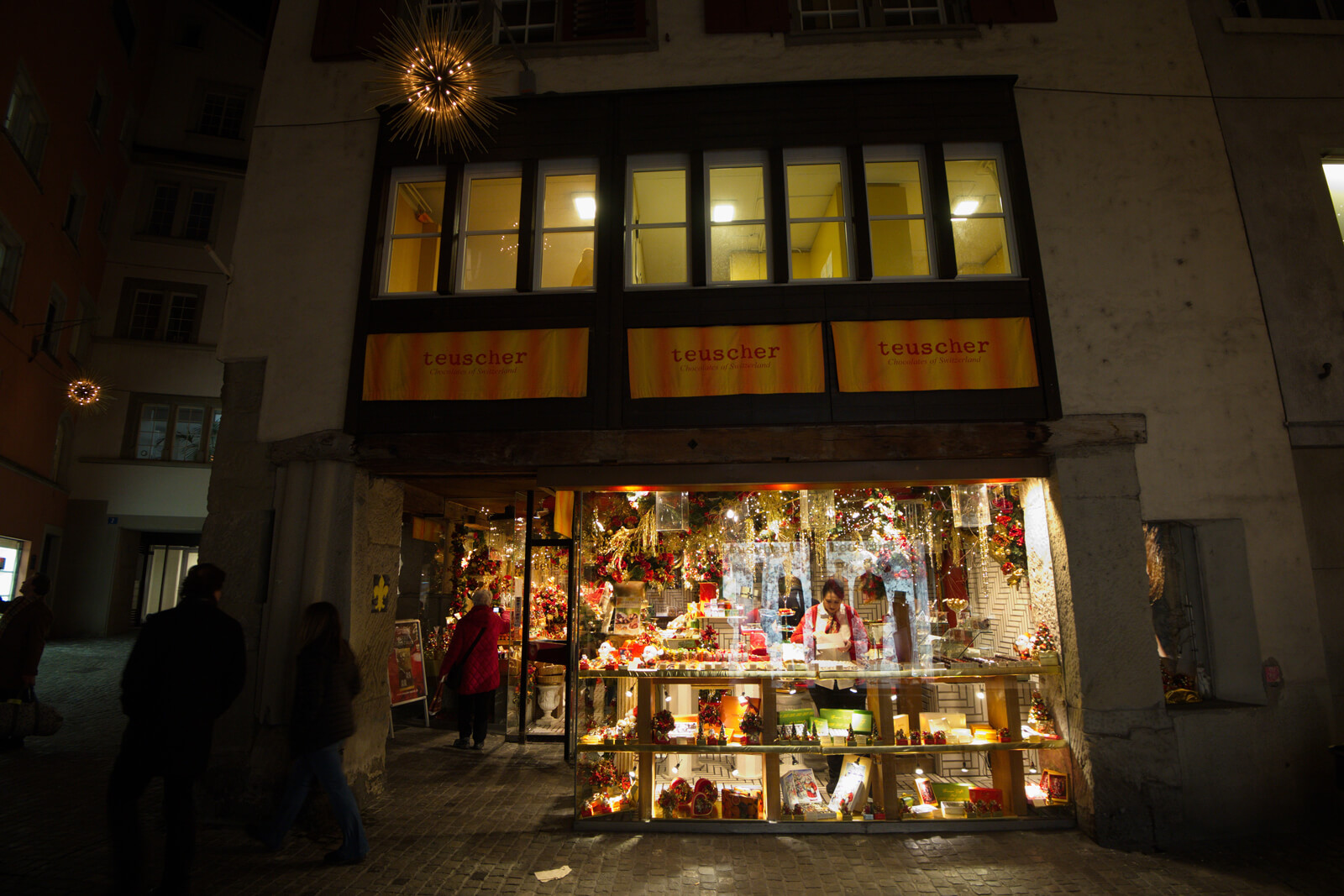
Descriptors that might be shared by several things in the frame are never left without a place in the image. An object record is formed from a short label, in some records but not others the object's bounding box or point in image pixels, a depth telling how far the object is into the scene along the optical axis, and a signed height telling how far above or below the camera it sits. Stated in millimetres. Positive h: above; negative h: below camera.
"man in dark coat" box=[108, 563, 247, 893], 4359 -738
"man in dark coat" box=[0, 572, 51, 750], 7805 -296
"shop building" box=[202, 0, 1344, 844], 6383 +3233
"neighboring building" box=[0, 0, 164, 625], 13844 +9082
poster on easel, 9383 -848
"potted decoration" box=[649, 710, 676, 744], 6422 -1190
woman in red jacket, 8992 -782
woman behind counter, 6668 -447
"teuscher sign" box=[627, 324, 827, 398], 6922 +2504
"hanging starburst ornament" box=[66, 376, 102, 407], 13648 +4559
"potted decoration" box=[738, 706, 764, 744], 6418 -1214
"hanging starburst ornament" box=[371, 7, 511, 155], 5633 +5370
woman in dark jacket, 5121 -910
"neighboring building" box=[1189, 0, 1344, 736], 6820 +4325
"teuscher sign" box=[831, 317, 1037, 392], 6863 +2508
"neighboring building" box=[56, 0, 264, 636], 18516 +8112
